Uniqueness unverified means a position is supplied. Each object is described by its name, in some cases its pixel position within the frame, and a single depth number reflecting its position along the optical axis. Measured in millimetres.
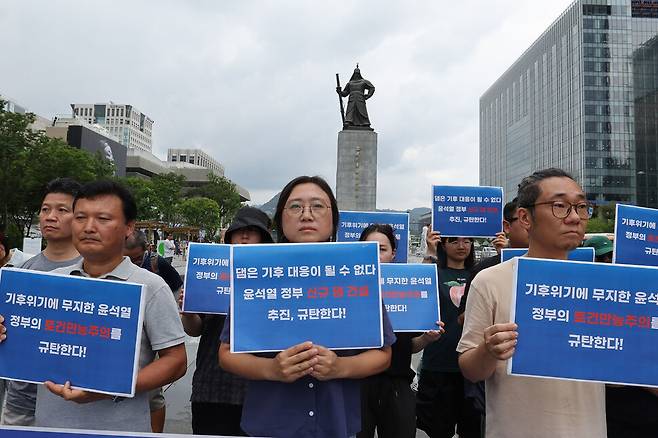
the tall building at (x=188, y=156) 143250
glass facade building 65750
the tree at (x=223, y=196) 64438
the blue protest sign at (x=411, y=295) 3148
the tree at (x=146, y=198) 44156
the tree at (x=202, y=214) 51656
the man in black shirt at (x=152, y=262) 3808
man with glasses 1840
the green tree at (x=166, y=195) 46375
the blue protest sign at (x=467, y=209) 4777
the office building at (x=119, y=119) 137375
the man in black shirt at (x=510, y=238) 3096
